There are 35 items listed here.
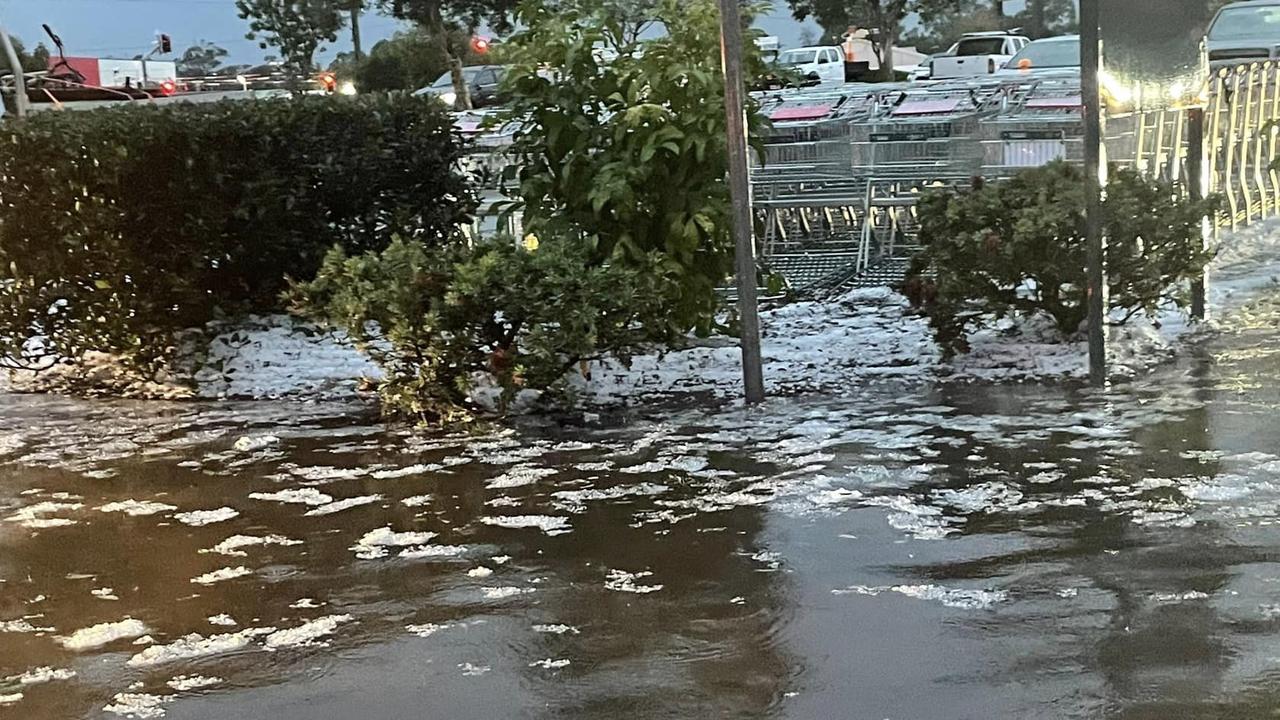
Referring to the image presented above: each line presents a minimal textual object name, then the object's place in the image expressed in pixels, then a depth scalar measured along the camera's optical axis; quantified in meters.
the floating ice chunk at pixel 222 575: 4.59
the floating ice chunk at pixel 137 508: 5.46
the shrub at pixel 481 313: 6.15
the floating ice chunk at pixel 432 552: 4.75
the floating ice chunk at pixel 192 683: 3.72
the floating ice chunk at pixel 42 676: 3.84
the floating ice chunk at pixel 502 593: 4.30
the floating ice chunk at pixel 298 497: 5.50
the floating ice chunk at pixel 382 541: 4.82
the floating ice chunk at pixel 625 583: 4.29
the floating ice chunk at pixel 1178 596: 3.94
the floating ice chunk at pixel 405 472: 5.79
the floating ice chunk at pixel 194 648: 3.93
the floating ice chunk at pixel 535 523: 4.95
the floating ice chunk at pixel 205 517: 5.29
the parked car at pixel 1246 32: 18.78
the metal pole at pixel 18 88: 9.01
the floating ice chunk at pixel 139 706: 3.57
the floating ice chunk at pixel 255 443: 6.42
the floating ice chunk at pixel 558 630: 3.98
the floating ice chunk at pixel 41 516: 5.38
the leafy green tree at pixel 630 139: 6.84
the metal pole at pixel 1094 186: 6.29
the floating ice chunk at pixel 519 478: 5.55
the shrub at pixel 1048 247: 6.59
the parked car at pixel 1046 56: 17.33
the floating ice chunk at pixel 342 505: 5.34
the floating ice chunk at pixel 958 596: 4.01
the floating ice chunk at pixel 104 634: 4.08
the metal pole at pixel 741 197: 6.24
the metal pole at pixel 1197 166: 7.50
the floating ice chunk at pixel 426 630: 4.03
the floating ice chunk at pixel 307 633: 4.01
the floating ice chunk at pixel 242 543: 4.90
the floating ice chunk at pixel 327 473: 5.84
